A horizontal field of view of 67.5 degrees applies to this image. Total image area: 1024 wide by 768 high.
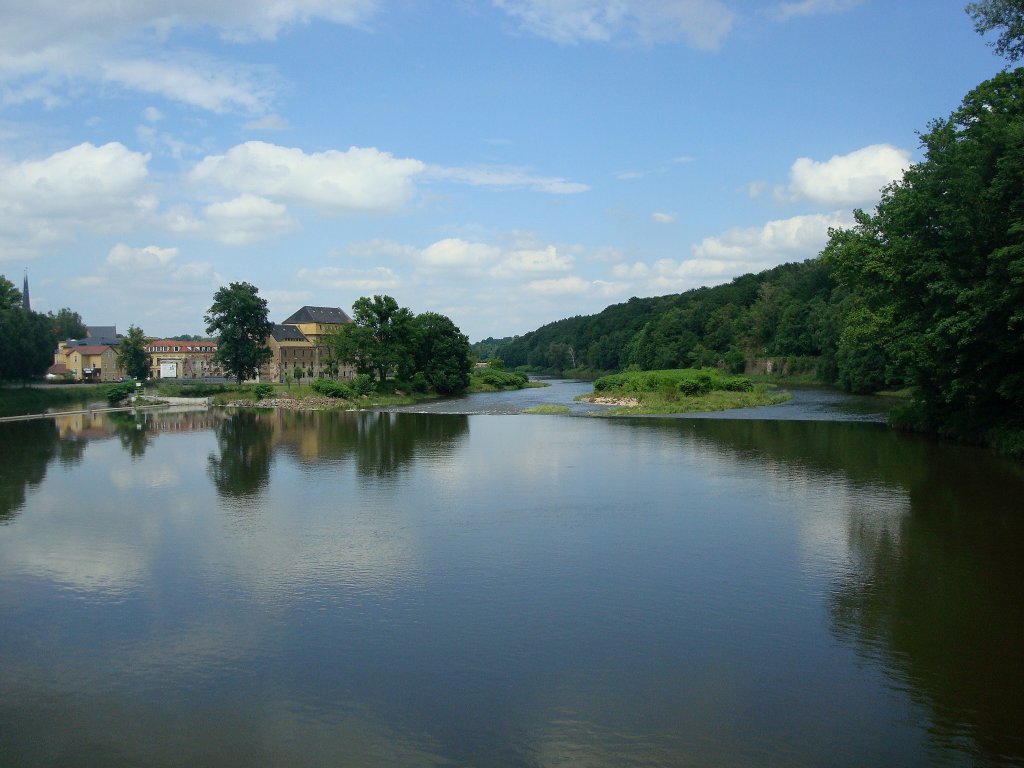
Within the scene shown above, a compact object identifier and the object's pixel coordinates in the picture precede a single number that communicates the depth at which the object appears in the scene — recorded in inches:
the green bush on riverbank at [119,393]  2474.2
